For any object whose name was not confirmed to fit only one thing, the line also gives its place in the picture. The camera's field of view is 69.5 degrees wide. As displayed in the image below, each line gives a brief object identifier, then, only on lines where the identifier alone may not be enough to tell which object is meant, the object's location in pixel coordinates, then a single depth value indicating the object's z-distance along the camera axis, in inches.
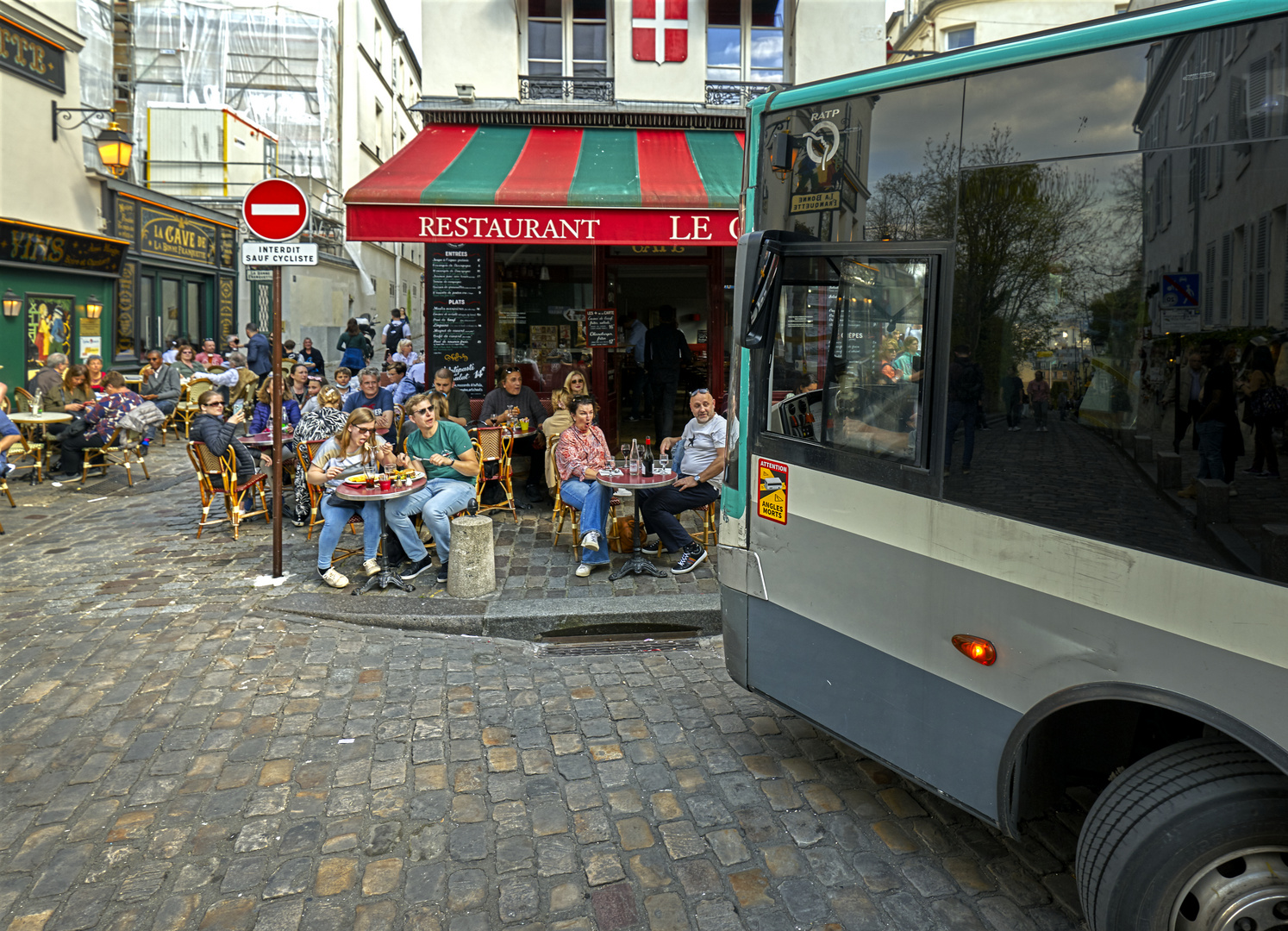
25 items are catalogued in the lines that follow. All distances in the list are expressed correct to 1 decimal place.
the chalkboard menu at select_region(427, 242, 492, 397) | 454.6
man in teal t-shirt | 287.9
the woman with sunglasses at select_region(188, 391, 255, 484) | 339.0
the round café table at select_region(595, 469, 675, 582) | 287.9
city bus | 95.8
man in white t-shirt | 295.7
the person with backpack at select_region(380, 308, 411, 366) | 788.0
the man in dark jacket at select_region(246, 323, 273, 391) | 733.3
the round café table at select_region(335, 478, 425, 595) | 272.2
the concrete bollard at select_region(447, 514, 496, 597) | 267.0
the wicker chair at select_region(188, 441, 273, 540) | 340.8
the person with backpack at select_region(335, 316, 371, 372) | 707.4
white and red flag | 473.7
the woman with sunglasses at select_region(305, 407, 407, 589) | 280.2
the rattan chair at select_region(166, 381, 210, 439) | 592.4
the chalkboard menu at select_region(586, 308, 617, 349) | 465.7
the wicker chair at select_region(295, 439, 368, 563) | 335.6
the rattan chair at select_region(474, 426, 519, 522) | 352.8
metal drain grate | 233.3
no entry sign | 277.6
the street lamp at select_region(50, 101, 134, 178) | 660.1
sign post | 275.3
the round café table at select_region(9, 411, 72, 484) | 439.2
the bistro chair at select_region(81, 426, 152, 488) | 441.7
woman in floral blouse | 293.7
